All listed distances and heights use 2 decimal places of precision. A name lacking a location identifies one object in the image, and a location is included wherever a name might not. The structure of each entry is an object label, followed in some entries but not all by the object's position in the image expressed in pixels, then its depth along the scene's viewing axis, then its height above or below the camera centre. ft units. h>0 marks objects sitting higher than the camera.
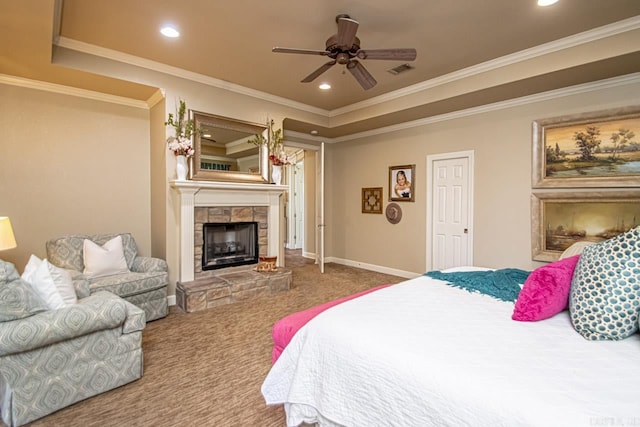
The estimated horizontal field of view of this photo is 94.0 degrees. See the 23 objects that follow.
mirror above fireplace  13.07 +2.73
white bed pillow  9.01 -1.26
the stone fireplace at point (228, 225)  12.51 -0.80
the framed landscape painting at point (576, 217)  10.70 -0.34
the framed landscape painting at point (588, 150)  10.68 +2.26
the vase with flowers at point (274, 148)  14.98 +3.19
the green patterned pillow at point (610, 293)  4.11 -1.21
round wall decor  17.65 -0.22
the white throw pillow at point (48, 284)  6.60 -1.65
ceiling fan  7.97 +4.63
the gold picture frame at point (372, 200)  18.67 +0.61
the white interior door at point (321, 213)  17.97 -0.22
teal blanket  6.31 -1.71
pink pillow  4.87 -1.43
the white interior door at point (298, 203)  26.81 +0.61
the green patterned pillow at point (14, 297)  5.72 -1.72
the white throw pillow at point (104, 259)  10.78 -1.79
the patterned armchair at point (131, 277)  10.08 -2.37
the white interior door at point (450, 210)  14.82 -0.05
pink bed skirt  5.76 -2.31
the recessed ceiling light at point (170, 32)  9.44 +5.75
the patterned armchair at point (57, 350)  5.75 -2.97
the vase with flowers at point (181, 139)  12.04 +2.90
